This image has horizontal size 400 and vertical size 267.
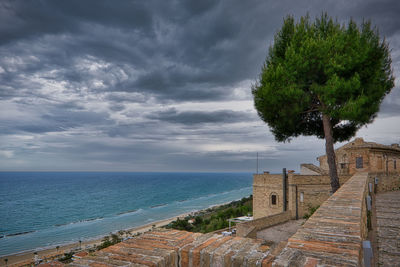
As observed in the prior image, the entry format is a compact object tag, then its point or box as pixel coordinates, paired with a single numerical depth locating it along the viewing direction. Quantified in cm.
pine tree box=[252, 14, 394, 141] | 969
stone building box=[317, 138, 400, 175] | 2220
